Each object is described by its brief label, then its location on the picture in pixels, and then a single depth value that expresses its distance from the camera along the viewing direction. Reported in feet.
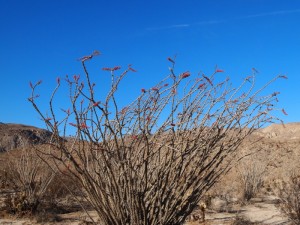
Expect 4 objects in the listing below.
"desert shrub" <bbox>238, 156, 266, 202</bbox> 37.06
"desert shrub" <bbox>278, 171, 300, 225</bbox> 20.65
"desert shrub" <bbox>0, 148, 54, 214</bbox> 28.22
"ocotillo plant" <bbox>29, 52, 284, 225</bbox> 13.48
